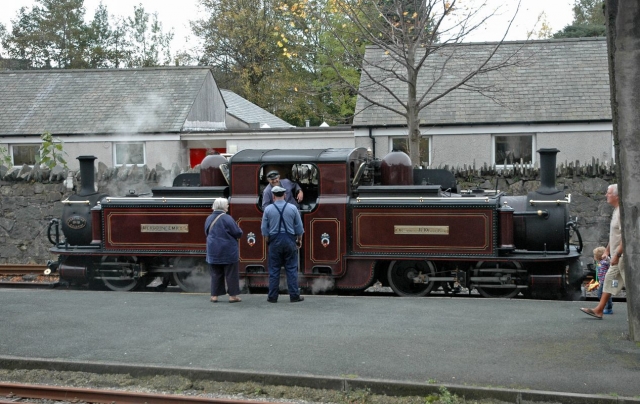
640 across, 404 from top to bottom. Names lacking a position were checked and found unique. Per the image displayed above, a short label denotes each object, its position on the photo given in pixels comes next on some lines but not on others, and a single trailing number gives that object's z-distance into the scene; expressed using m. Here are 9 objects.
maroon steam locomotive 10.63
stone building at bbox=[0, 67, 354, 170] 22.36
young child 8.90
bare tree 15.38
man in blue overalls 10.16
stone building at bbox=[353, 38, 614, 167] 18.98
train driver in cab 10.85
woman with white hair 10.33
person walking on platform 8.18
